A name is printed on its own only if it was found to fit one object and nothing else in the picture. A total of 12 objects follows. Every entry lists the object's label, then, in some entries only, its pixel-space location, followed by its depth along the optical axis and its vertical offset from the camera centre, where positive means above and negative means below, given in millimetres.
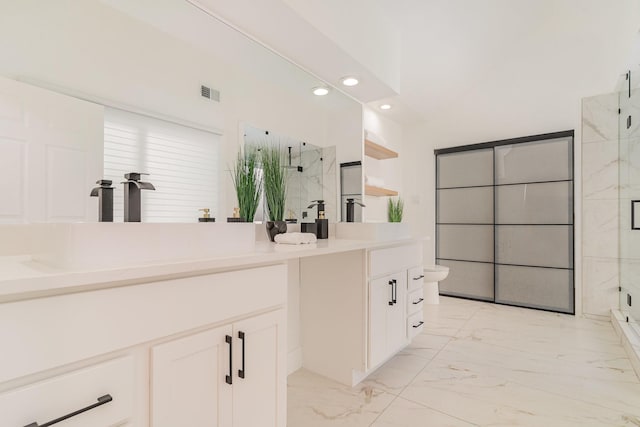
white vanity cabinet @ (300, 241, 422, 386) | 1926 -615
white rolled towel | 1586 -127
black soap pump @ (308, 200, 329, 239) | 2174 -68
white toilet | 3578 -740
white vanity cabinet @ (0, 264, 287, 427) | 673 -366
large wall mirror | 944 +393
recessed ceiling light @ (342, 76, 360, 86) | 2254 +934
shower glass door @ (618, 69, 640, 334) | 2803 +174
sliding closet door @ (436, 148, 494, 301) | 3891 -104
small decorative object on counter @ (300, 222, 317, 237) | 2100 -92
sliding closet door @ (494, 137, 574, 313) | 3424 -113
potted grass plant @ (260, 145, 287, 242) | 1715 +153
